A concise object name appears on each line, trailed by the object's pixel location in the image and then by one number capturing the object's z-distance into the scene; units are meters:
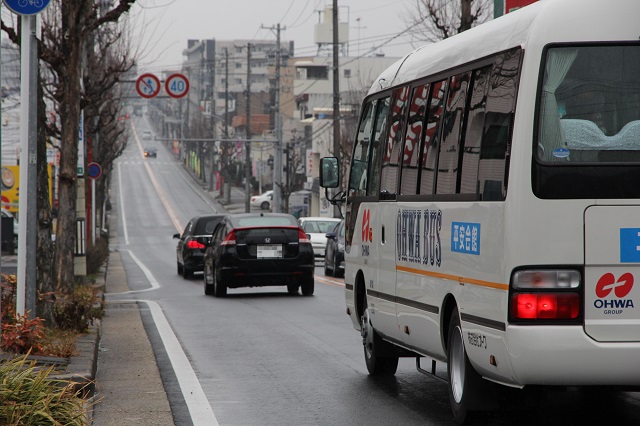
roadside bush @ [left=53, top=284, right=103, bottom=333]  15.05
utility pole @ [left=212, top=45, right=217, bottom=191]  126.31
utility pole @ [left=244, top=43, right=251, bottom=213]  86.00
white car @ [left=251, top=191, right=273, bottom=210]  101.31
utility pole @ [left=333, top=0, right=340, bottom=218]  47.28
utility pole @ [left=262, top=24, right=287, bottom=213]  74.04
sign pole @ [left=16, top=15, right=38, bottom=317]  12.39
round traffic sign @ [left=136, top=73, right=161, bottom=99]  37.06
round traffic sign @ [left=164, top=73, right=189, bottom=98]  42.72
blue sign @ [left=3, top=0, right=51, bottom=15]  11.55
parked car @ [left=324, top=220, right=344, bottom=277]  32.06
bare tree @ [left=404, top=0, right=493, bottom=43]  29.56
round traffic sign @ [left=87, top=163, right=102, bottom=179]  34.95
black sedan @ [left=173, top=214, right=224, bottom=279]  32.75
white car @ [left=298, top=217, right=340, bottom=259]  41.41
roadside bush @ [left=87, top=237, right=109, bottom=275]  32.99
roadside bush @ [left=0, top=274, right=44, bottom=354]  11.06
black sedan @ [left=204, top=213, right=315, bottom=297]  23.59
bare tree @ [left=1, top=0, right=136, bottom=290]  18.73
